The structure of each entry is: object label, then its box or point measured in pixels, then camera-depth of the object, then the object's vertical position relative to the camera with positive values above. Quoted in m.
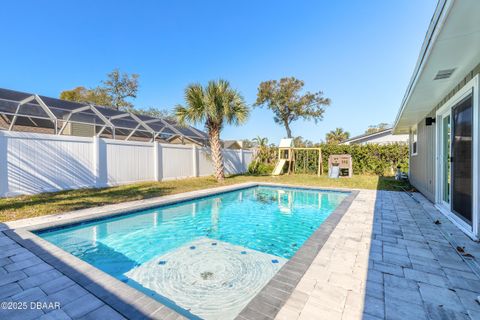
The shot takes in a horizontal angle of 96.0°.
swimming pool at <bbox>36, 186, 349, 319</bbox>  2.64 -1.65
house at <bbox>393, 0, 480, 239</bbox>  2.42 +1.12
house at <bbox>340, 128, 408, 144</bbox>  20.50 +1.90
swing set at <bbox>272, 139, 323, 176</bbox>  15.63 -0.11
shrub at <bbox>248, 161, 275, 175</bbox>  17.02 -0.81
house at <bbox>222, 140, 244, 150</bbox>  25.50 +1.68
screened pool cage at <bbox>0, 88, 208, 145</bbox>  7.71 +1.68
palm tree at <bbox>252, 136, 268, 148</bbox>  18.35 +1.45
